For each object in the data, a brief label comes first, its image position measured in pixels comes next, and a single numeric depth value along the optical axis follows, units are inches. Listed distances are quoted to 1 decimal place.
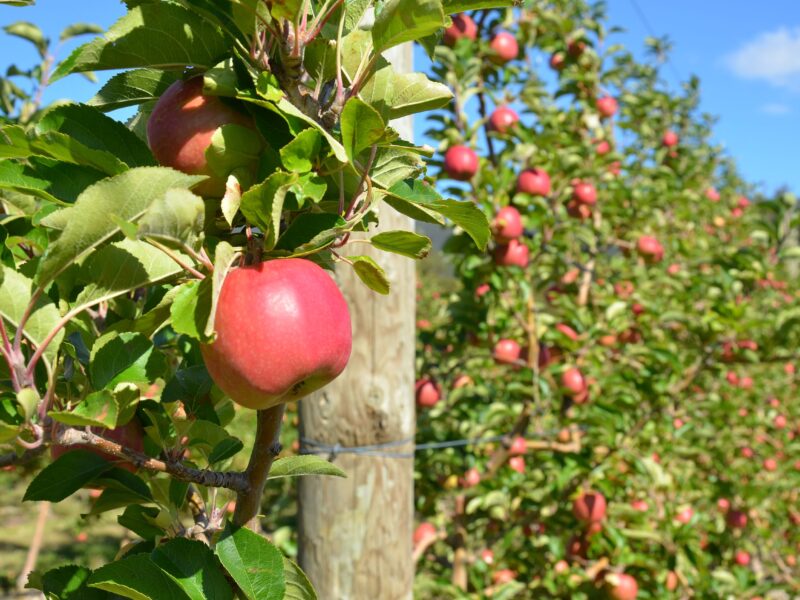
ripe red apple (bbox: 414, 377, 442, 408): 96.9
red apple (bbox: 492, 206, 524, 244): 84.8
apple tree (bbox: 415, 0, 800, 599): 87.7
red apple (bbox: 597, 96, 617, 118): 123.6
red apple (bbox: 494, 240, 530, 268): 88.4
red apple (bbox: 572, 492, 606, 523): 83.0
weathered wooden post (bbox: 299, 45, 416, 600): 51.2
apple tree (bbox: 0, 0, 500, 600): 20.0
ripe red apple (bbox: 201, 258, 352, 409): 20.8
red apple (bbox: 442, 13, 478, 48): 94.0
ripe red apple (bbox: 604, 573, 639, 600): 81.7
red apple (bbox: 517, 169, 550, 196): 93.2
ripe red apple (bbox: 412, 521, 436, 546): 89.9
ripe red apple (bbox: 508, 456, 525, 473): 93.4
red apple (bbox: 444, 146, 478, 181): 87.6
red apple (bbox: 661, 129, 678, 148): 147.2
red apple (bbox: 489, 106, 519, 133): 97.3
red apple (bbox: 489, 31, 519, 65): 97.8
